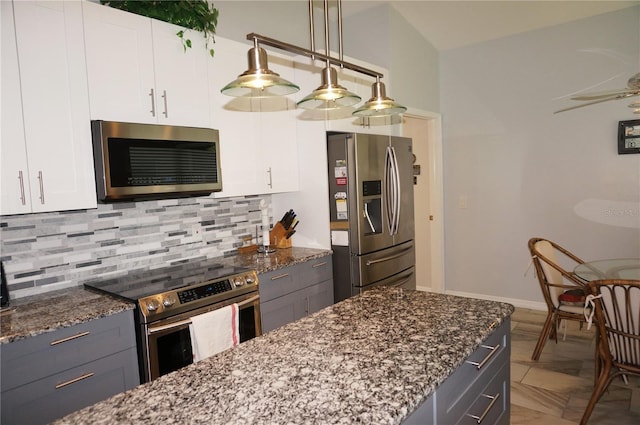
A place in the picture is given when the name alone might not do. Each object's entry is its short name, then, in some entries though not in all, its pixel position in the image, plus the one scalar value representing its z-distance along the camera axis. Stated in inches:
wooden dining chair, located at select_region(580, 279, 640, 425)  82.1
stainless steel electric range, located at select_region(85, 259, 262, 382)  81.9
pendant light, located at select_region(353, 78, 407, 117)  72.6
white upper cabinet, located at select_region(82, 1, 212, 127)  86.6
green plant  94.7
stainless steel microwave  86.2
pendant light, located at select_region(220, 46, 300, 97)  54.4
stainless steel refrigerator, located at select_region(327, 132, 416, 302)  124.6
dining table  104.9
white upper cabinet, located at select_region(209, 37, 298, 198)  111.2
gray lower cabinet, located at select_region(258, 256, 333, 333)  106.7
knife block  134.3
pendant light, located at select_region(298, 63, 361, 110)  63.7
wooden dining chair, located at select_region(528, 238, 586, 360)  119.2
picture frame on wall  143.9
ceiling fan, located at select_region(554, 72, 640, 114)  100.9
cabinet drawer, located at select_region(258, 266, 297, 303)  105.4
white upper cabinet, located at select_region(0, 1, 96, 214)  75.0
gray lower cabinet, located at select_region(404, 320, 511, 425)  49.1
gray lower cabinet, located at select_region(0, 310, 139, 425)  66.2
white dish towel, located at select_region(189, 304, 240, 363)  87.6
